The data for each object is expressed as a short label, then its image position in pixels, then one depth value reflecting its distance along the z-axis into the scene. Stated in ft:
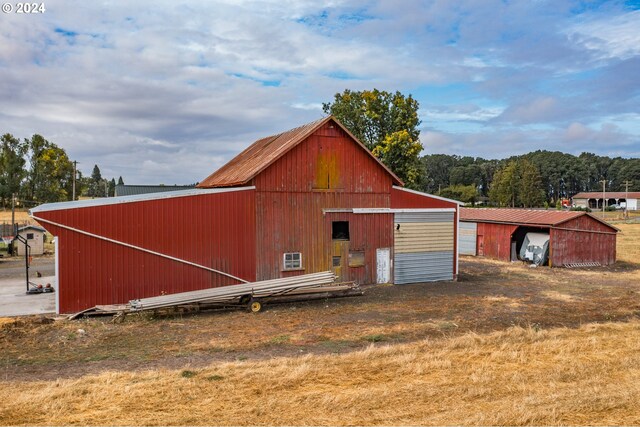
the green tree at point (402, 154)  154.10
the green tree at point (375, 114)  162.20
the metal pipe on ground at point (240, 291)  54.80
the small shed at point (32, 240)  115.14
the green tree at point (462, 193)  342.44
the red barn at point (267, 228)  58.13
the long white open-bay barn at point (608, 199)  387.14
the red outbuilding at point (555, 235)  102.99
